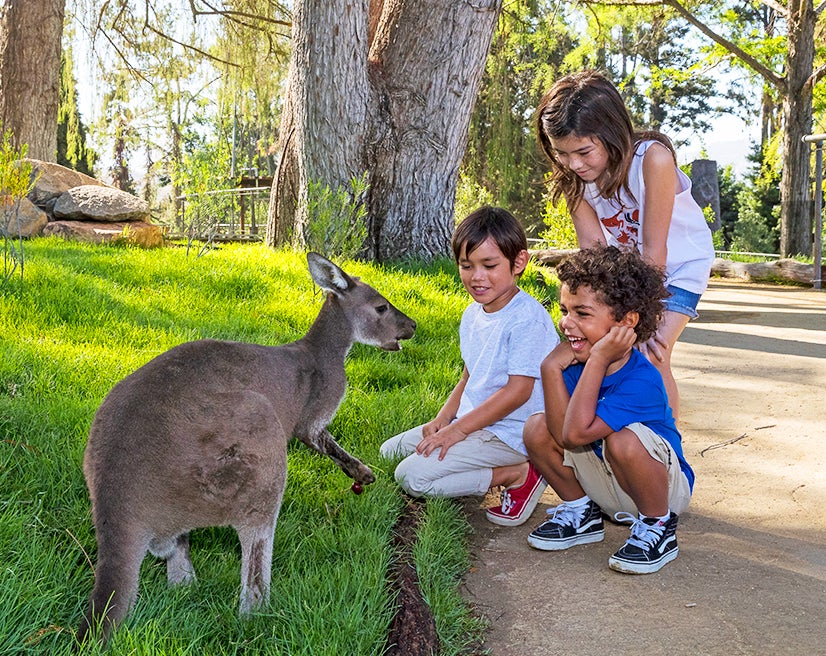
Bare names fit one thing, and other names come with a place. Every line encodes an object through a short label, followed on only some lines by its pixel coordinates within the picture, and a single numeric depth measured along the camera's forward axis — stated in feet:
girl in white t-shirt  13.10
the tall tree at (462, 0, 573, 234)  51.65
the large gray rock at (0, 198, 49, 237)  32.37
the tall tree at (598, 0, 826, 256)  53.16
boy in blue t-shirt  11.10
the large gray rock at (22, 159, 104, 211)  35.63
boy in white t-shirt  12.83
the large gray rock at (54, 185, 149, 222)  34.99
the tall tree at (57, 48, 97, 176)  47.39
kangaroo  7.87
